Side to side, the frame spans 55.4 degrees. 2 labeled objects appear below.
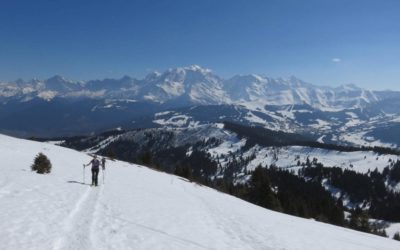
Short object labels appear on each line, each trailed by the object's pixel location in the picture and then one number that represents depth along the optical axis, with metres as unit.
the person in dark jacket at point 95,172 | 35.56
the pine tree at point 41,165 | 38.88
